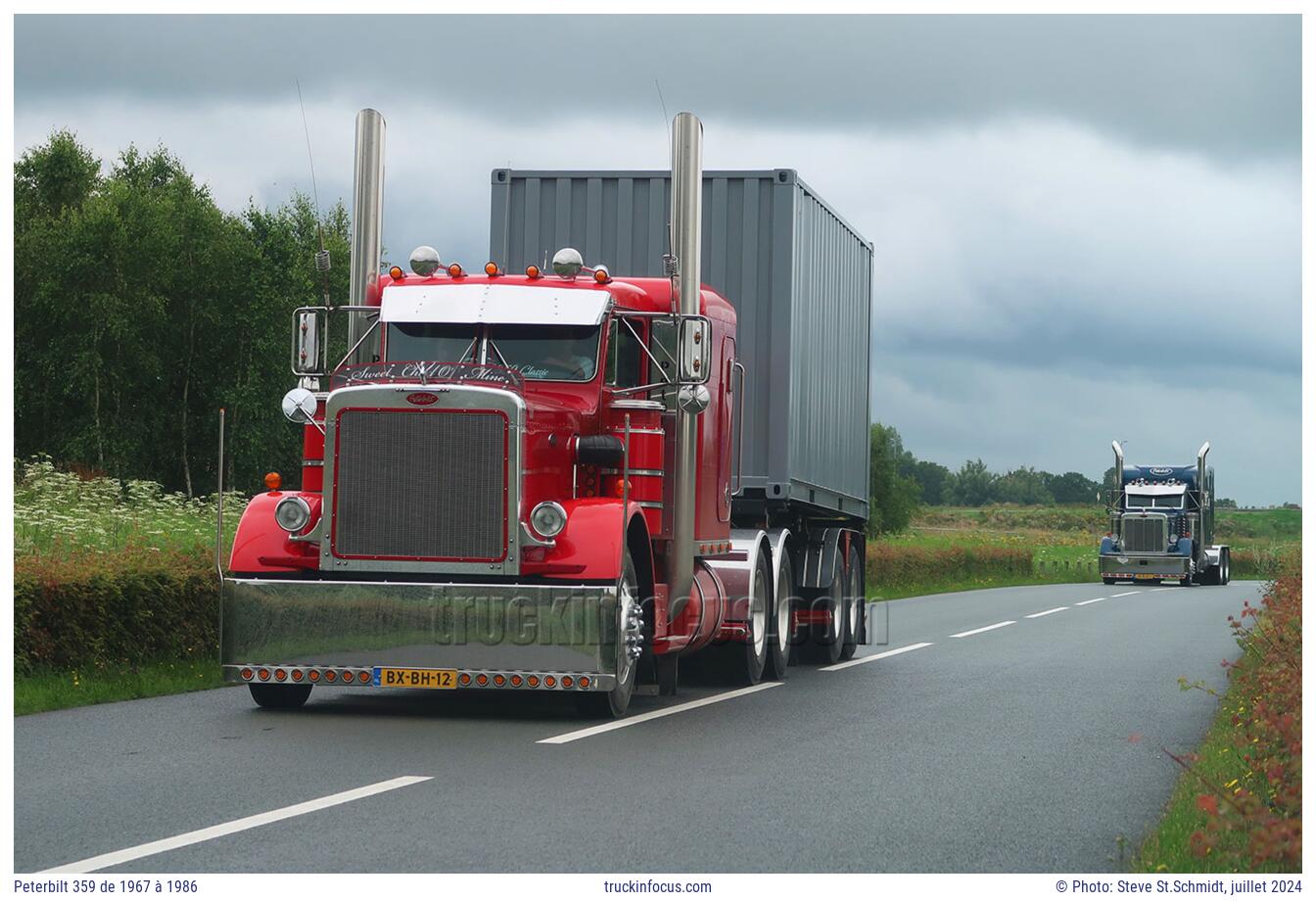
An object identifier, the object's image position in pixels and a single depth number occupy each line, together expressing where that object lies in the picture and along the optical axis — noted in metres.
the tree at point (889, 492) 114.04
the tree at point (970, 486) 171.50
